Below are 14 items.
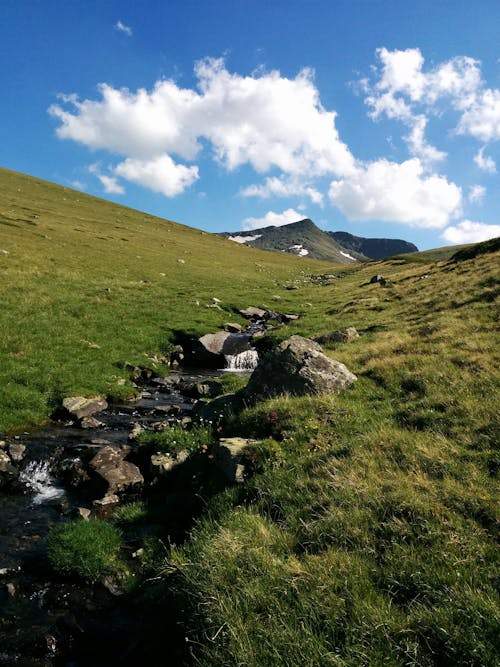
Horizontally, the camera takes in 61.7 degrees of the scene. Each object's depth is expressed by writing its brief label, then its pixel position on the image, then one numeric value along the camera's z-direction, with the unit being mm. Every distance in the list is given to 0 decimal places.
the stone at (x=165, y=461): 13656
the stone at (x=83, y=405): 18531
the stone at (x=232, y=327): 36388
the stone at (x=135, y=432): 16625
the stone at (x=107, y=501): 12336
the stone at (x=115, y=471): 13180
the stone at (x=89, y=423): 17805
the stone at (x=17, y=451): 14266
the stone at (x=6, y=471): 13117
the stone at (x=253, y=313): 42650
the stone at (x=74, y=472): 13570
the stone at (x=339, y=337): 25734
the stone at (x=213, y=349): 29891
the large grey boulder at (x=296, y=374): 15547
